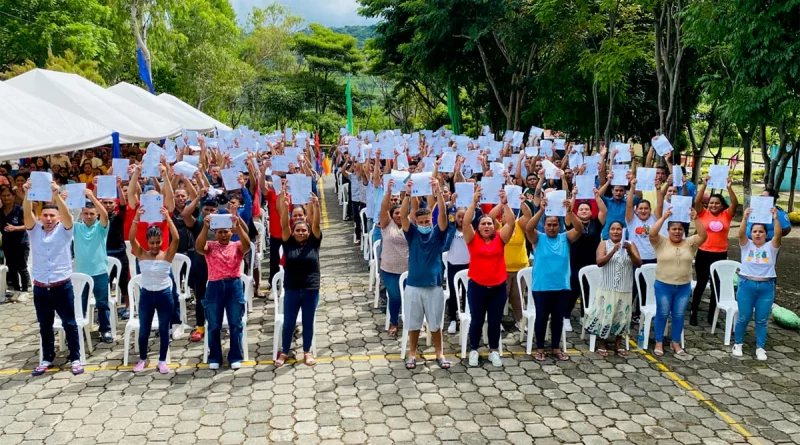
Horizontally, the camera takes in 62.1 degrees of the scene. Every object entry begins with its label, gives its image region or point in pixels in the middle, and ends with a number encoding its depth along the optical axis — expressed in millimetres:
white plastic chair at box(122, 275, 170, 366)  6758
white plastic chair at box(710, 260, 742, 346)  7648
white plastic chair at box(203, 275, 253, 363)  6824
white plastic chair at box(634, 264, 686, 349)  7408
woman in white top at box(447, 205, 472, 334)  7617
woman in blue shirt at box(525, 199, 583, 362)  6773
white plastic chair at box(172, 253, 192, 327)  7824
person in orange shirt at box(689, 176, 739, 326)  7848
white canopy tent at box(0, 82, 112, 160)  10055
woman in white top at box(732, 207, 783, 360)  6980
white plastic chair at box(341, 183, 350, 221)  16248
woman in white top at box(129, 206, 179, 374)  6434
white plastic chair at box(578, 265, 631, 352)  7254
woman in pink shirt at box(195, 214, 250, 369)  6457
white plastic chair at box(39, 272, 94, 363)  6797
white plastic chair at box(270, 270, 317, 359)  6867
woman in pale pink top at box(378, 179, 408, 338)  7391
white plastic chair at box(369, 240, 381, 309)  8734
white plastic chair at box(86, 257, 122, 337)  7398
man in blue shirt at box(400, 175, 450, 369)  6516
